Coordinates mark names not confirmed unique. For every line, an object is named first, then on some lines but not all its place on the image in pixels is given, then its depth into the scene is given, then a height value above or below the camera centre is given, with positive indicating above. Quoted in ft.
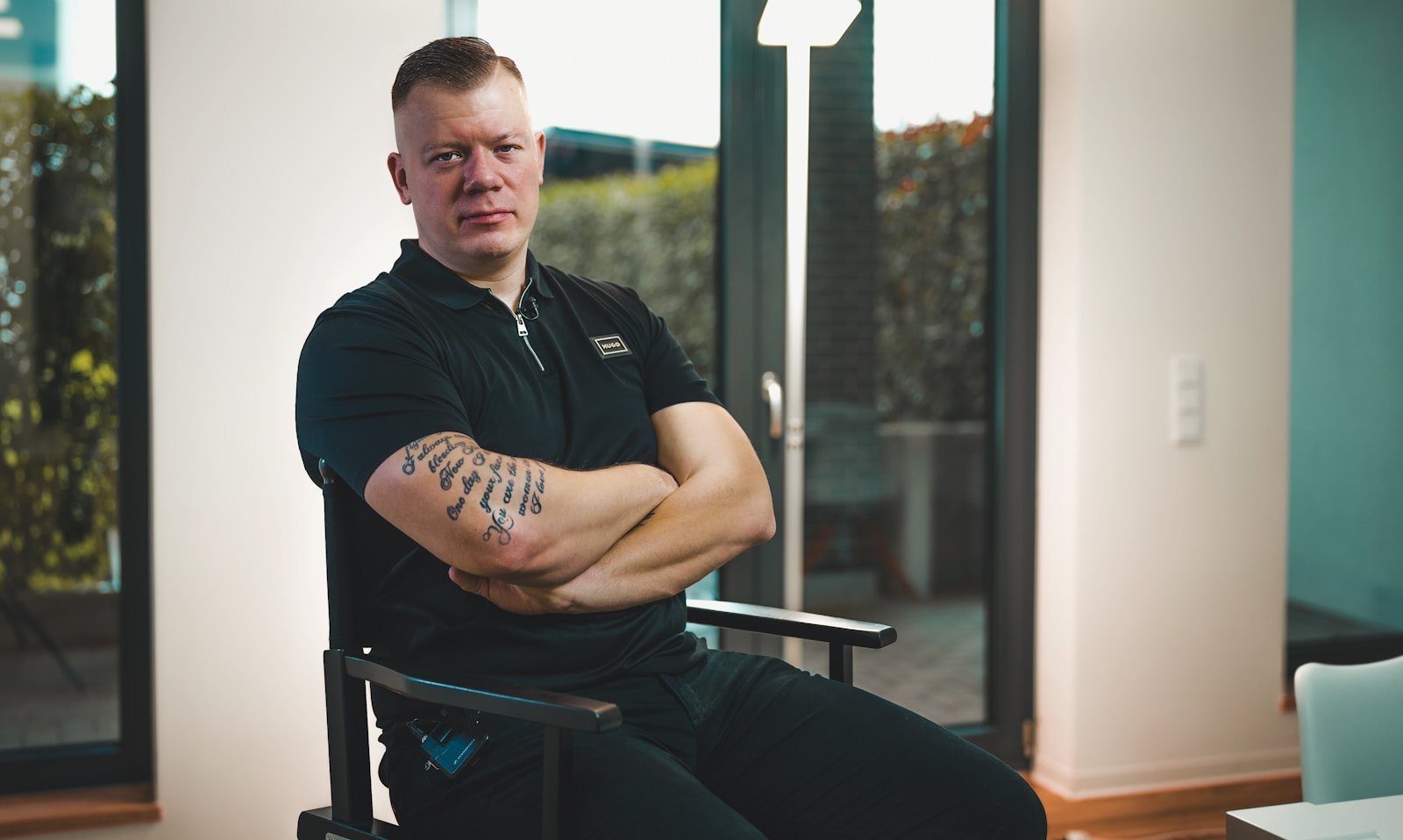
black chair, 3.96 -1.26
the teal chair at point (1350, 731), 4.51 -1.48
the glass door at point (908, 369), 9.37 +0.09
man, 4.55 -0.69
